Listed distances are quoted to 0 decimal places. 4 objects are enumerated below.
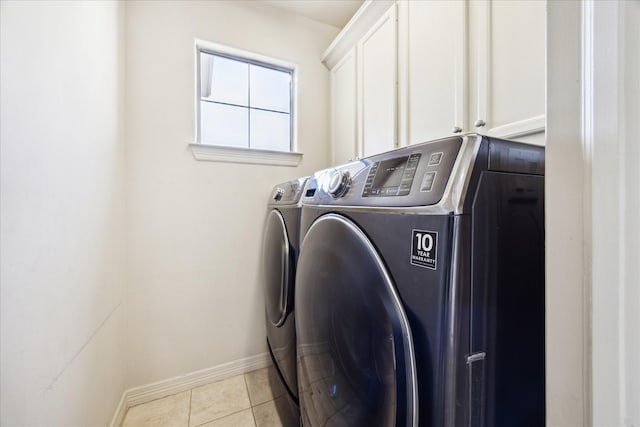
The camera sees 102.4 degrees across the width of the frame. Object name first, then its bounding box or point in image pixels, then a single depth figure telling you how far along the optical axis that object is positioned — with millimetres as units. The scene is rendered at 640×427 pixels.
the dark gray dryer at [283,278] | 1037
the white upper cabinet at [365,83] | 1314
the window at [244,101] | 1667
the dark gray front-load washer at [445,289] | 398
